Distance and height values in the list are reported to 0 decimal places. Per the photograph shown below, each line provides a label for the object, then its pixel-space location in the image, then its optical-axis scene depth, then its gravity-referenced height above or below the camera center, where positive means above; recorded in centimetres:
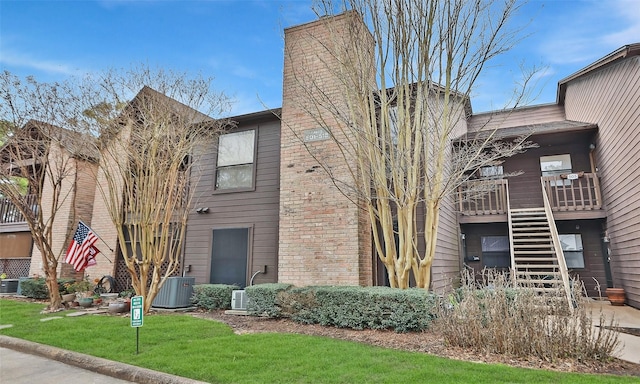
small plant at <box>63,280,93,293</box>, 1073 -85
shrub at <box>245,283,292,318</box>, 687 -77
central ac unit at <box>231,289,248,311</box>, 818 -93
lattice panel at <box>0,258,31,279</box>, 1491 -39
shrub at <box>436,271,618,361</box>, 407 -78
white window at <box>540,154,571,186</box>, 1211 +320
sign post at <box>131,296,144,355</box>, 455 -67
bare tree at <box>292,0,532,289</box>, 629 +327
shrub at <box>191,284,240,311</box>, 871 -91
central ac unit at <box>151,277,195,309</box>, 884 -88
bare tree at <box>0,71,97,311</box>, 879 +315
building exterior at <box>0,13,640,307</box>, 796 +153
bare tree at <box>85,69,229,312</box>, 795 +271
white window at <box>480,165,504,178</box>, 1290 +319
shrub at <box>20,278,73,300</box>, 1123 -93
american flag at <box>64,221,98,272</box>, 1035 +31
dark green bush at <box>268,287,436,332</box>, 549 -77
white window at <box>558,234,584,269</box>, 1155 +31
